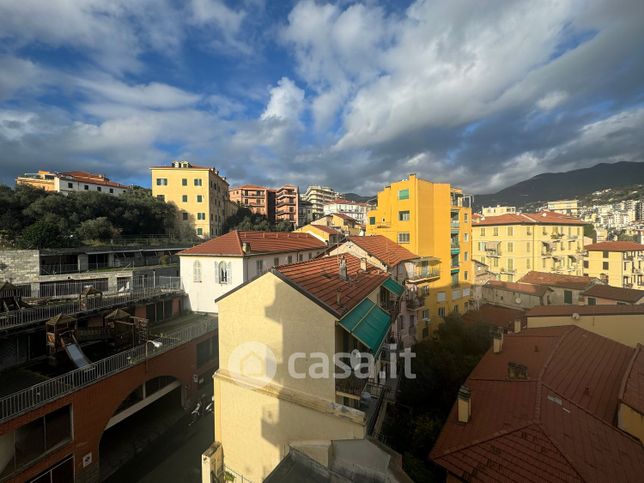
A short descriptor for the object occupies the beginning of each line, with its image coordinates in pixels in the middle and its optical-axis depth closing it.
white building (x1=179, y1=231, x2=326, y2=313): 22.47
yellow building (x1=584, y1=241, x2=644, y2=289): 42.53
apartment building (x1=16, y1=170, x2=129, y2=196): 58.88
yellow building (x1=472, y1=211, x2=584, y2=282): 45.53
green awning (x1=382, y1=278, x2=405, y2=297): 14.12
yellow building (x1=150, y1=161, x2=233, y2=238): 50.71
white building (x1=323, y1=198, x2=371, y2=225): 105.50
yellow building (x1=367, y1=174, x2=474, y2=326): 29.92
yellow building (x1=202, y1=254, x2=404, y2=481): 8.62
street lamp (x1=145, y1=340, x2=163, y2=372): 16.24
